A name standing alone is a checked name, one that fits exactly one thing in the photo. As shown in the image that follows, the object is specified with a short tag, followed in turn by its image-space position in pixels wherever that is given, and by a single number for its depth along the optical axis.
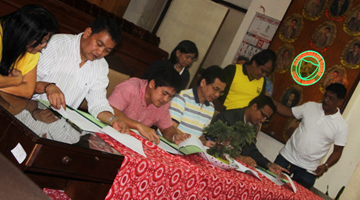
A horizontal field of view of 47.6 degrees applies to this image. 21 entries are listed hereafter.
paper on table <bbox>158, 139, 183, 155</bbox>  2.05
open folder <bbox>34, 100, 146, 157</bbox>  1.67
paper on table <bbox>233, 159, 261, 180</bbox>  2.46
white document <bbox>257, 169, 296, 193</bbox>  2.67
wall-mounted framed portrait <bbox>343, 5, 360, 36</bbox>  4.86
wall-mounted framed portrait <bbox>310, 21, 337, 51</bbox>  5.07
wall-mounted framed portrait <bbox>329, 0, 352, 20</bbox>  5.02
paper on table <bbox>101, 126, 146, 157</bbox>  1.68
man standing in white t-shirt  3.98
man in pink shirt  2.46
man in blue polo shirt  3.00
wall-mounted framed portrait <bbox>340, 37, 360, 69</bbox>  4.75
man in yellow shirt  3.86
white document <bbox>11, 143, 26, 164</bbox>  1.20
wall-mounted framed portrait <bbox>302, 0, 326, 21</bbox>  5.27
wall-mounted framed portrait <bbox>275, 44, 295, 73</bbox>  5.38
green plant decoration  2.30
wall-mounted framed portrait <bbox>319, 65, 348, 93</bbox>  4.80
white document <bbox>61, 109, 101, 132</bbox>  1.69
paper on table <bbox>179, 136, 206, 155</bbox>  2.12
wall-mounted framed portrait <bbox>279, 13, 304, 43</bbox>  5.42
